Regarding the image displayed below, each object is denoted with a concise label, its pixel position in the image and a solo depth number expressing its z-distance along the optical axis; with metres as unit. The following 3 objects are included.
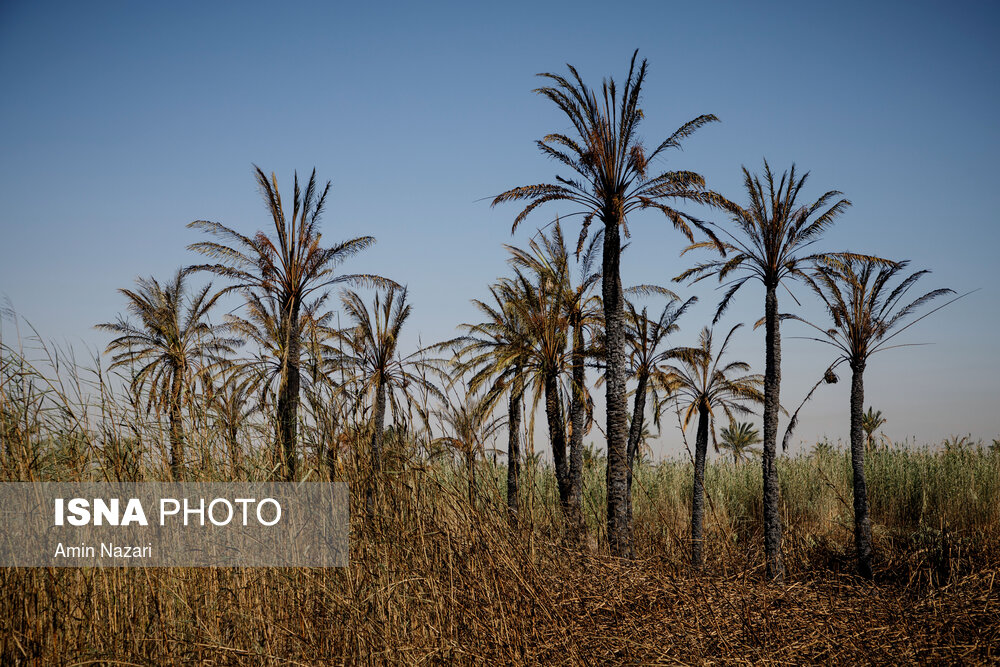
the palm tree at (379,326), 24.38
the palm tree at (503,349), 18.97
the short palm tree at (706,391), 23.78
